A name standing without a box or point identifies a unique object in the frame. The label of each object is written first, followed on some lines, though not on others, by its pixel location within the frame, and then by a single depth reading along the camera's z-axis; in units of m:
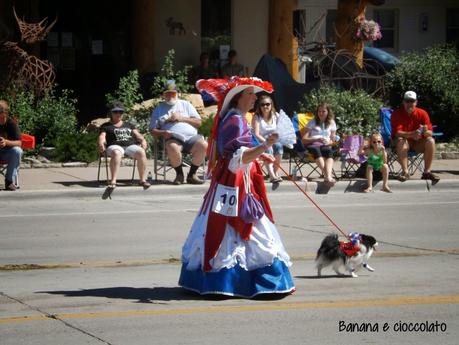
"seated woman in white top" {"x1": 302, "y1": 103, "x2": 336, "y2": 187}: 17.03
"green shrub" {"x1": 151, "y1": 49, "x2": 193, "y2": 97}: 20.20
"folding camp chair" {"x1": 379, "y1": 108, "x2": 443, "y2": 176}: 17.97
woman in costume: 8.58
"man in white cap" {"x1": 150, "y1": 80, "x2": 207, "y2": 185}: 16.70
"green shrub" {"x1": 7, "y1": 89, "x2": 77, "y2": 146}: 19.44
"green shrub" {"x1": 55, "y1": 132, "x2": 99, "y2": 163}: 18.94
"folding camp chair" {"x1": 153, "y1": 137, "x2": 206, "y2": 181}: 17.14
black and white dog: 9.52
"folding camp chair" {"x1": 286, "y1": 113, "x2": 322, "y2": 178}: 17.44
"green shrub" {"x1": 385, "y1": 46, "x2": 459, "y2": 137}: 21.69
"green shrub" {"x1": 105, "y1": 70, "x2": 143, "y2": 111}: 20.12
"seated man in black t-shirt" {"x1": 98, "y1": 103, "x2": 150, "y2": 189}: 16.16
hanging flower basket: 22.67
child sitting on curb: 16.75
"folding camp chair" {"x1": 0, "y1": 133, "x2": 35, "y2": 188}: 16.72
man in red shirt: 17.45
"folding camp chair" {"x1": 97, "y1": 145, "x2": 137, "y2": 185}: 16.30
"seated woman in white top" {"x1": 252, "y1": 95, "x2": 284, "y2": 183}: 16.59
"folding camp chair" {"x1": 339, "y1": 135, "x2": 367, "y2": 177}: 17.36
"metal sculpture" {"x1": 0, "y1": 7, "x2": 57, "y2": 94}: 19.64
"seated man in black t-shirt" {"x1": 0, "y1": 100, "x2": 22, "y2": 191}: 15.82
